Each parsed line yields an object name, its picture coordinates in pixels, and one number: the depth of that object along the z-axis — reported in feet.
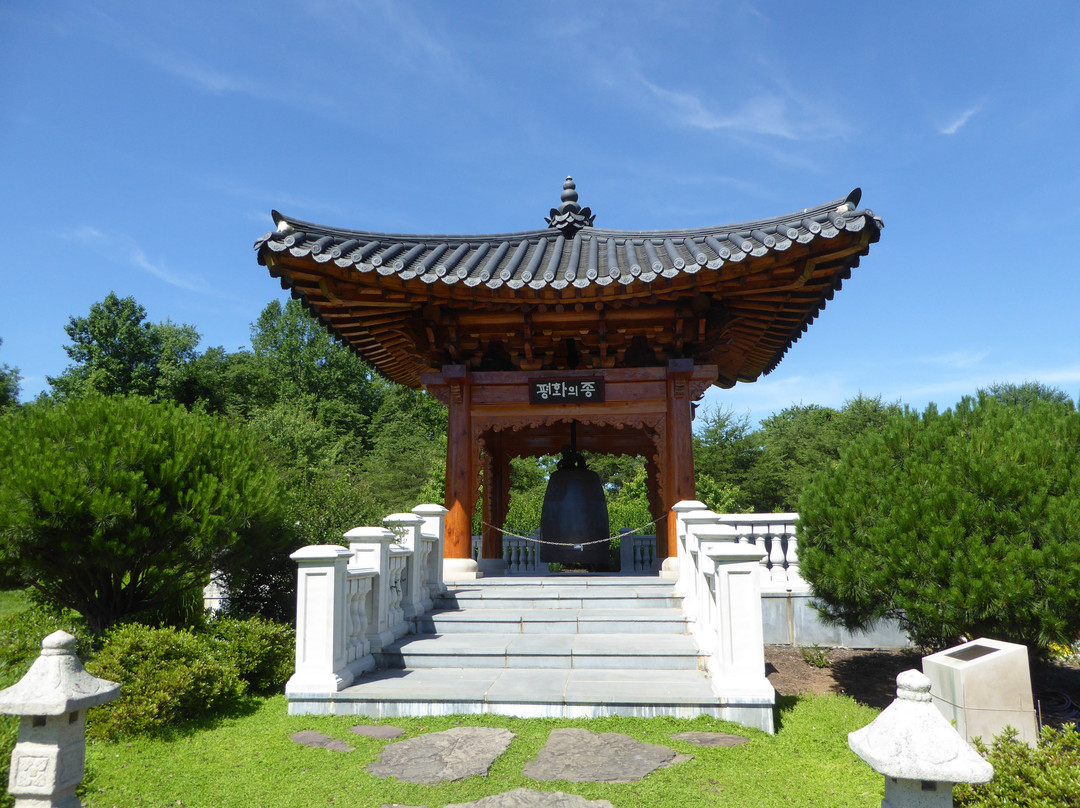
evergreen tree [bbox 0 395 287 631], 18.83
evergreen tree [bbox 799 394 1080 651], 16.07
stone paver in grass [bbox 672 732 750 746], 14.79
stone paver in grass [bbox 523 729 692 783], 13.03
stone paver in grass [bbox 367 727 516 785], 13.28
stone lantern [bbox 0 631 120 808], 9.98
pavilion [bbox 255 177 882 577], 23.57
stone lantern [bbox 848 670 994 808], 7.80
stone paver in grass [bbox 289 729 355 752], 14.90
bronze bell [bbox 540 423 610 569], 30.45
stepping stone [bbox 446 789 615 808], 11.70
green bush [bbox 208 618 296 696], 19.06
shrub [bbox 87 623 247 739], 16.01
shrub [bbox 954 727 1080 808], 10.52
